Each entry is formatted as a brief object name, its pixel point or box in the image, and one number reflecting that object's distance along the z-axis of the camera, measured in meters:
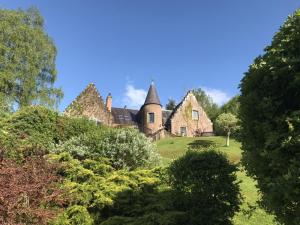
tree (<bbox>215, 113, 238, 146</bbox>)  25.08
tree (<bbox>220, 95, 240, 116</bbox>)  39.10
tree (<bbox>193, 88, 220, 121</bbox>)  44.83
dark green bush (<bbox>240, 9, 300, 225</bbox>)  3.66
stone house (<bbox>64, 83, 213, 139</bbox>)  27.70
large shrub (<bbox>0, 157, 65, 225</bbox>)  5.26
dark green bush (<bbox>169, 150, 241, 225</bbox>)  6.37
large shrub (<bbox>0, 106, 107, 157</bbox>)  10.01
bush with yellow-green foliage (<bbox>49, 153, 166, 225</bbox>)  6.07
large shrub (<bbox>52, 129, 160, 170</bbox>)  9.91
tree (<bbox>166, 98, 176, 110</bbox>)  45.69
